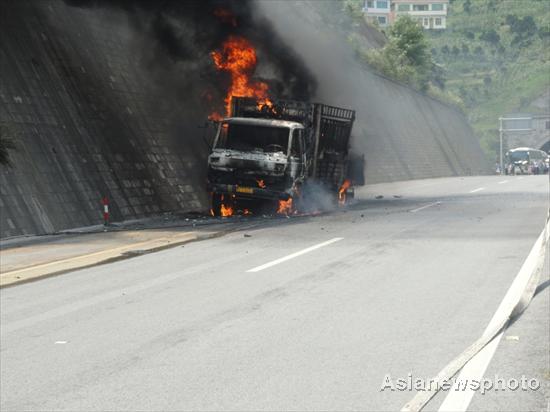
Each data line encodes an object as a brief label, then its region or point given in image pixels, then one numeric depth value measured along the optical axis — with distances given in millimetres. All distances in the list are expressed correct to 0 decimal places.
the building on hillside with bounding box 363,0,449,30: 199000
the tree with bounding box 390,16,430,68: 95562
